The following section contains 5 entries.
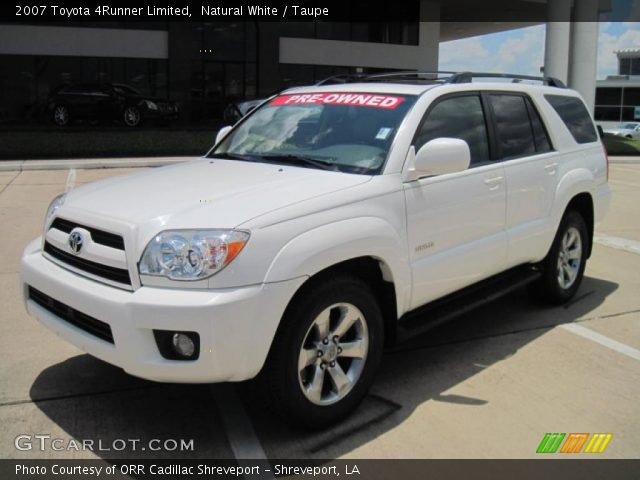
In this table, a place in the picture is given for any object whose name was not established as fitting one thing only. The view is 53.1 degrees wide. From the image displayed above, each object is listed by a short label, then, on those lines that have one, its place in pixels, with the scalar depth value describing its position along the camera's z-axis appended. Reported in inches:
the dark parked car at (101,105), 881.5
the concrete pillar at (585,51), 1079.0
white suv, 115.6
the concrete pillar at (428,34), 1216.2
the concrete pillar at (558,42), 1014.4
